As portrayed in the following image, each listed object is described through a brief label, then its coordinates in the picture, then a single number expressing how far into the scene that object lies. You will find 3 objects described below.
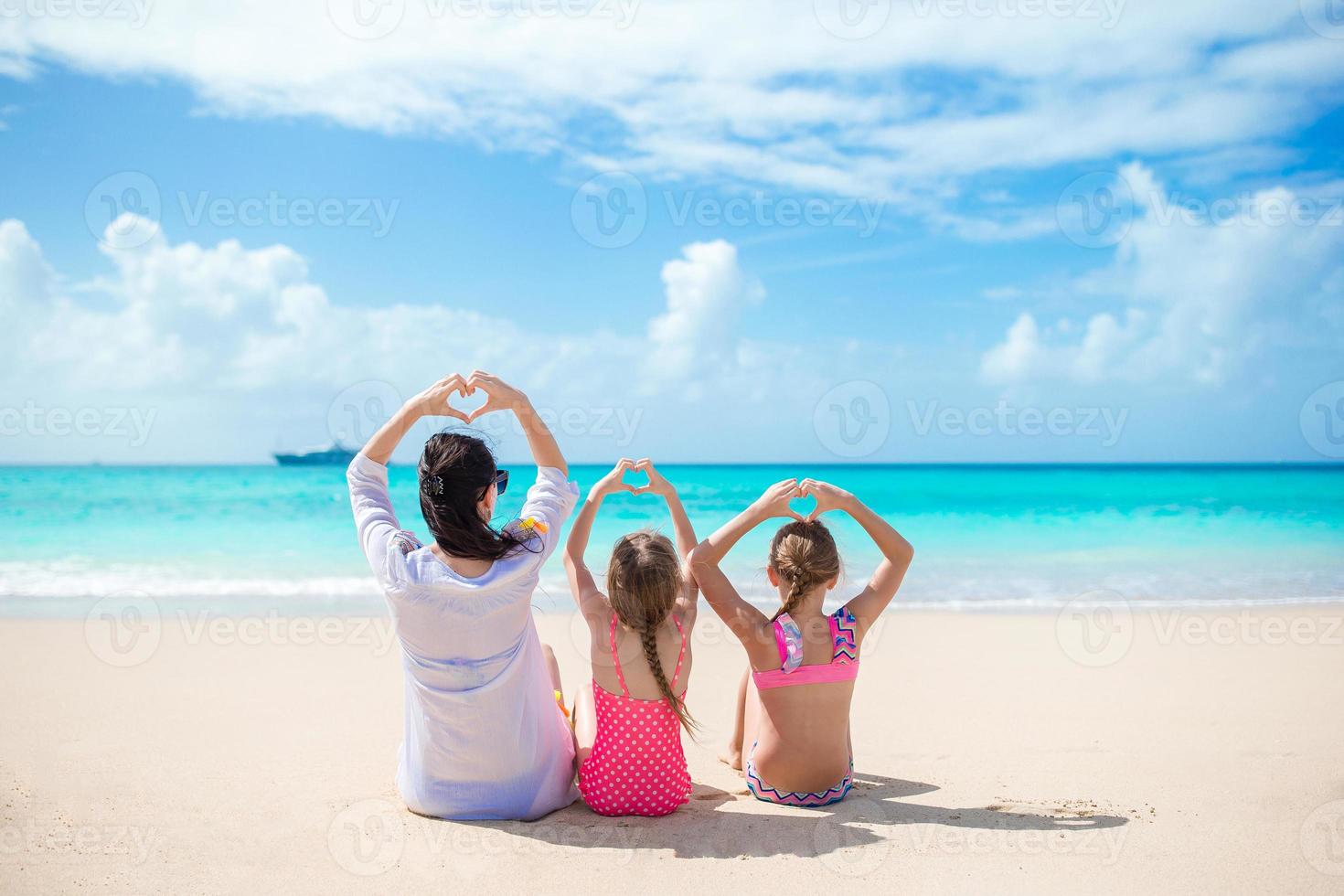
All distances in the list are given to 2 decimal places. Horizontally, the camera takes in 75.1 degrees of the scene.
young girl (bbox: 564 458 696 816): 3.67
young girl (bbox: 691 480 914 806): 3.76
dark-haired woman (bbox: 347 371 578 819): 3.26
